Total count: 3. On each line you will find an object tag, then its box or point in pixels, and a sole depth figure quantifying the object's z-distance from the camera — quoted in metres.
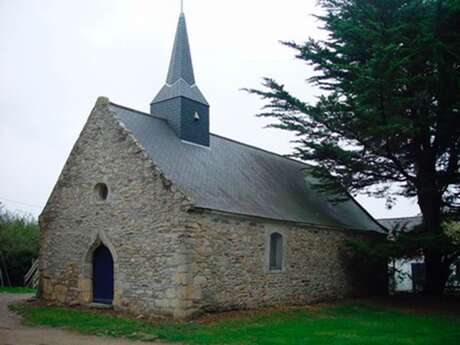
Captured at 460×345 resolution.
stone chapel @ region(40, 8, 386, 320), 13.13
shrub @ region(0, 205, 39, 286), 22.36
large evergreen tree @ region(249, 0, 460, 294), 15.63
